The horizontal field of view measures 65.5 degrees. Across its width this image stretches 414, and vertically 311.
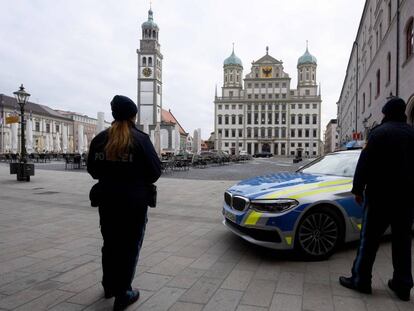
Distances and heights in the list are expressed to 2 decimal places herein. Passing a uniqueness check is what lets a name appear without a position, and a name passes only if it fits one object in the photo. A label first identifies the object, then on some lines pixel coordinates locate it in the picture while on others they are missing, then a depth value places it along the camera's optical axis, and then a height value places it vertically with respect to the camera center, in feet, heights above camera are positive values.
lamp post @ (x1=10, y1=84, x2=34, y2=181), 45.96 -1.55
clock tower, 237.66 +54.19
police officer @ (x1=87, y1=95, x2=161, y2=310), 9.30 -1.01
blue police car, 13.70 -2.65
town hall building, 335.88 +46.48
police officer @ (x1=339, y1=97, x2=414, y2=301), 10.39 -1.20
